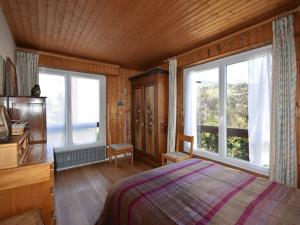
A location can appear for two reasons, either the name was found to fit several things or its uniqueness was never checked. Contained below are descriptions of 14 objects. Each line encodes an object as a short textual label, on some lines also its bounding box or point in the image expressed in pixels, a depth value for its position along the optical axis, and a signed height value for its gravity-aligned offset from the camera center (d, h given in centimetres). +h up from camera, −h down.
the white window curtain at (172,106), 337 +8
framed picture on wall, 201 +42
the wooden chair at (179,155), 290 -88
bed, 104 -71
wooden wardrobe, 353 -11
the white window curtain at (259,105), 217 +7
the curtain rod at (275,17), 182 +118
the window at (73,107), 344 +6
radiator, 346 -111
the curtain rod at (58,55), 287 +116
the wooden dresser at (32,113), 215 -5
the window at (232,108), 222 +3
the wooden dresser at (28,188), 130 -70
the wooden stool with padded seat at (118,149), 355 -91
